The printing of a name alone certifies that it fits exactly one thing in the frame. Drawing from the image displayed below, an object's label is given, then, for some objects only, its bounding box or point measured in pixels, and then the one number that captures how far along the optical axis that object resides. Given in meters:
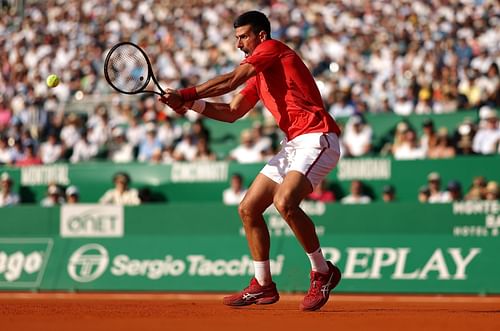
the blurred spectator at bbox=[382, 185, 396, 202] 15.91
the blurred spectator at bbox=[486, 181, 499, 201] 15.13
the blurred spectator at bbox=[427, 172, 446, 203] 15.76
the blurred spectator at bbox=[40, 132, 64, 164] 20.16
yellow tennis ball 10.35
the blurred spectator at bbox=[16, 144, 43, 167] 19.22
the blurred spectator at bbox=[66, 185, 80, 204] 17.42
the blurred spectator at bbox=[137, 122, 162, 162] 18.98
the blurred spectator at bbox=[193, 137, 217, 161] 18.06
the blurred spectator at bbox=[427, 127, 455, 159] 16.62
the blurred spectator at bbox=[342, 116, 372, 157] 17.36
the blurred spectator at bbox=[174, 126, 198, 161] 18.39
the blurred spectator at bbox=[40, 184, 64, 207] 17.67
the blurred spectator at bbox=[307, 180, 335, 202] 16.25
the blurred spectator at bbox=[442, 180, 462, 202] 15.61
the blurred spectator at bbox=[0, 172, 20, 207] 17.73
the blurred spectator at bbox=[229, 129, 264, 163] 17.67
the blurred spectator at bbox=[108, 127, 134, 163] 19.45
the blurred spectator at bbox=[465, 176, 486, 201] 15.30
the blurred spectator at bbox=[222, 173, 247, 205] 16.50
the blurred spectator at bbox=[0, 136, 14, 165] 19.89
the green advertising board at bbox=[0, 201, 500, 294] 13.98
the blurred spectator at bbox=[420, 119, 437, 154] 16.69
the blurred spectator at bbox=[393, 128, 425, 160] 17.00
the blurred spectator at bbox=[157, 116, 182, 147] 19.05
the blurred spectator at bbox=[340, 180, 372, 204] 16.12
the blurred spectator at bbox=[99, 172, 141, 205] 17.02
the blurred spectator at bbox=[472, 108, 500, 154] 16.47
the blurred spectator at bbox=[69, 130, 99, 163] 20.22
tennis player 9.13
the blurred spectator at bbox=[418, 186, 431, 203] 15.73
